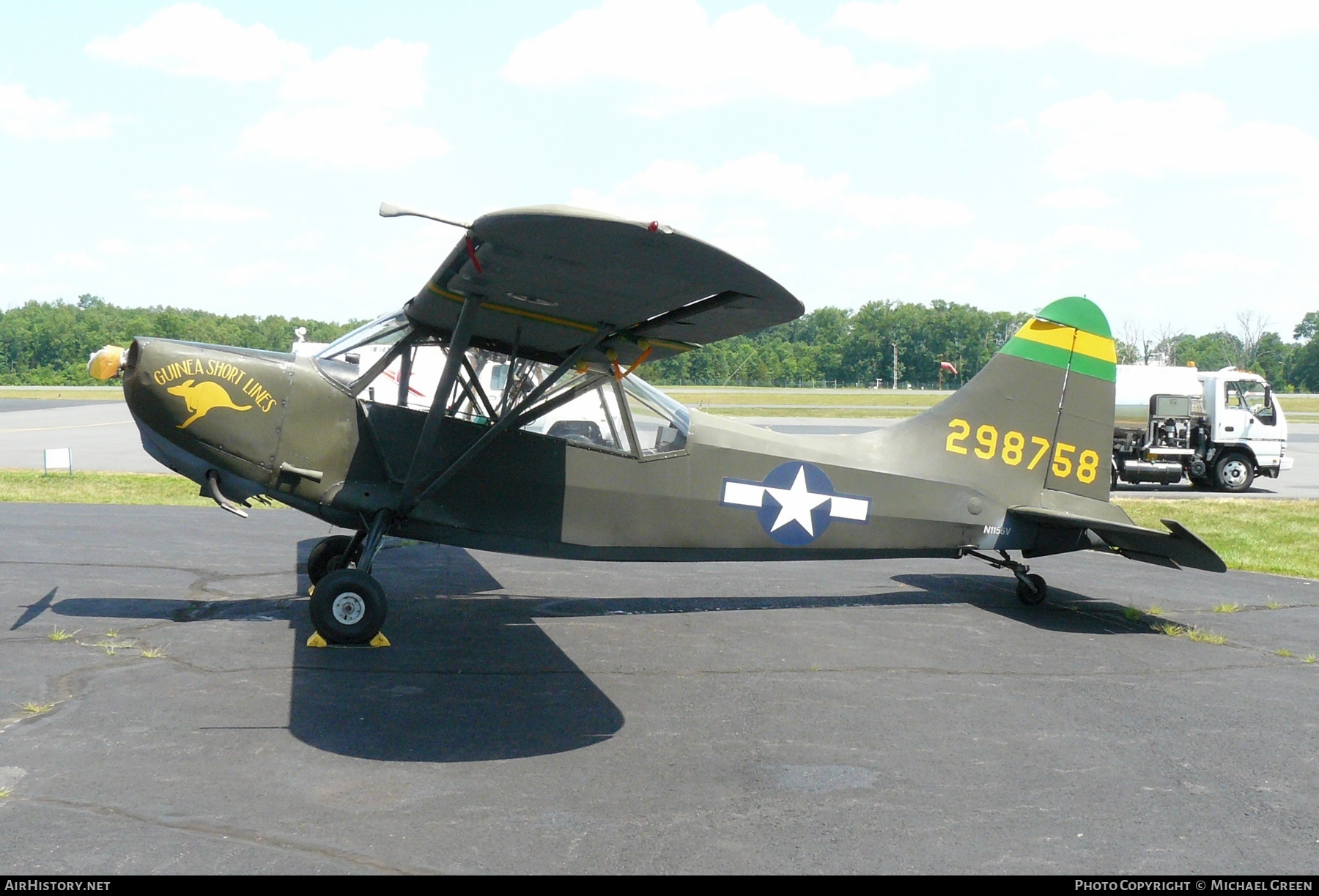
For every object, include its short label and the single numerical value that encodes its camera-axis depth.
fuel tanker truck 21.97
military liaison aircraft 7.17
